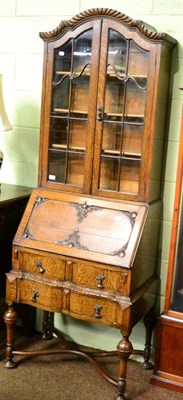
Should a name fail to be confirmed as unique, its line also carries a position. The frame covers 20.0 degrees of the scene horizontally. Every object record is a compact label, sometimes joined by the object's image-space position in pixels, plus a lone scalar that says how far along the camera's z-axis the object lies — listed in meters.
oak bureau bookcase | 2.63
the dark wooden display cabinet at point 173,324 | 2.79
